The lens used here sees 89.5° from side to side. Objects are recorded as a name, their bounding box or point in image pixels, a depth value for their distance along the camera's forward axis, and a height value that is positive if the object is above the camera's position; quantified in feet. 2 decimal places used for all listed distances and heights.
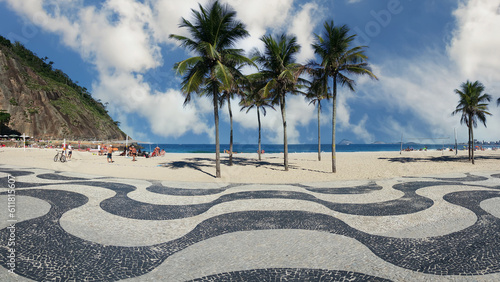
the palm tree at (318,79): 55.58 +14.93
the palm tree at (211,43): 42.98 +18.06
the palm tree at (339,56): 51.90 +18.74
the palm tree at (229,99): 73.05 +13.65
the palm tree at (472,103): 84.28 +14.29
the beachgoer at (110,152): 77.36 -2.58
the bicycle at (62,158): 72.26 -4.18
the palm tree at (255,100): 63.00 +14.92
